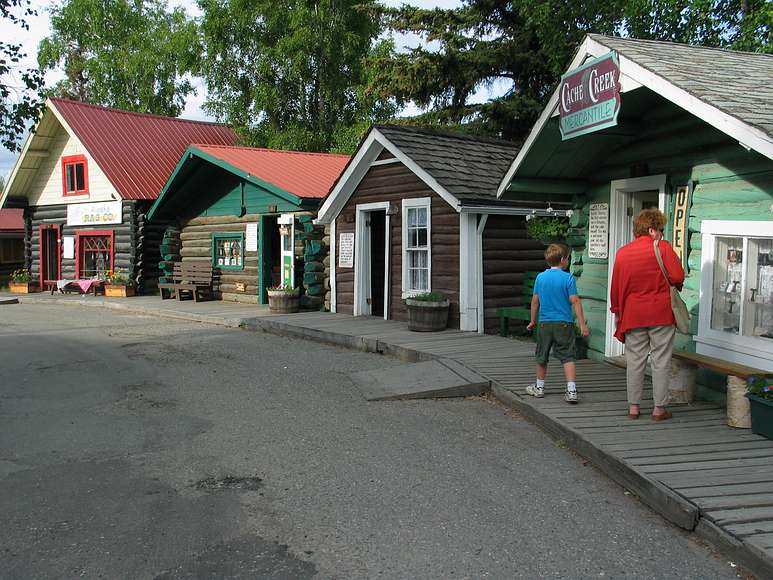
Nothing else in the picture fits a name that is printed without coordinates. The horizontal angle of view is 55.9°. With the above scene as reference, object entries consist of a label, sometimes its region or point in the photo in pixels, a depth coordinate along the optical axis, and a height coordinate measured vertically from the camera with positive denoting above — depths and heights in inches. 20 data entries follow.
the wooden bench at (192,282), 807.7 -34.6
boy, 274.8 -23.9
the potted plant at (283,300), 639.8 -43.2
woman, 240.4 -18.5
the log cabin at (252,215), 666.2 +38.5
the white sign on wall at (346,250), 611.6 +0.5
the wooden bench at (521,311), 479.5 -40.5
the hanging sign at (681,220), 295.9 +12.2
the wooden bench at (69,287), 931.3 -47.8
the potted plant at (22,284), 1047.0 -46.5
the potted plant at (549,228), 395.5 +12.0
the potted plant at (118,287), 893.8 -43.8
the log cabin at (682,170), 255.3 +34.5
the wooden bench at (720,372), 236.7 -45.7
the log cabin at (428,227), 507.2 +17.4
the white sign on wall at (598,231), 359.9 +9.4
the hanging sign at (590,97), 283.4 +62.6
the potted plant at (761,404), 223.1 -47.6
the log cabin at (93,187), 912.9 +86.6
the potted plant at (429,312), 496.1 -42.0
